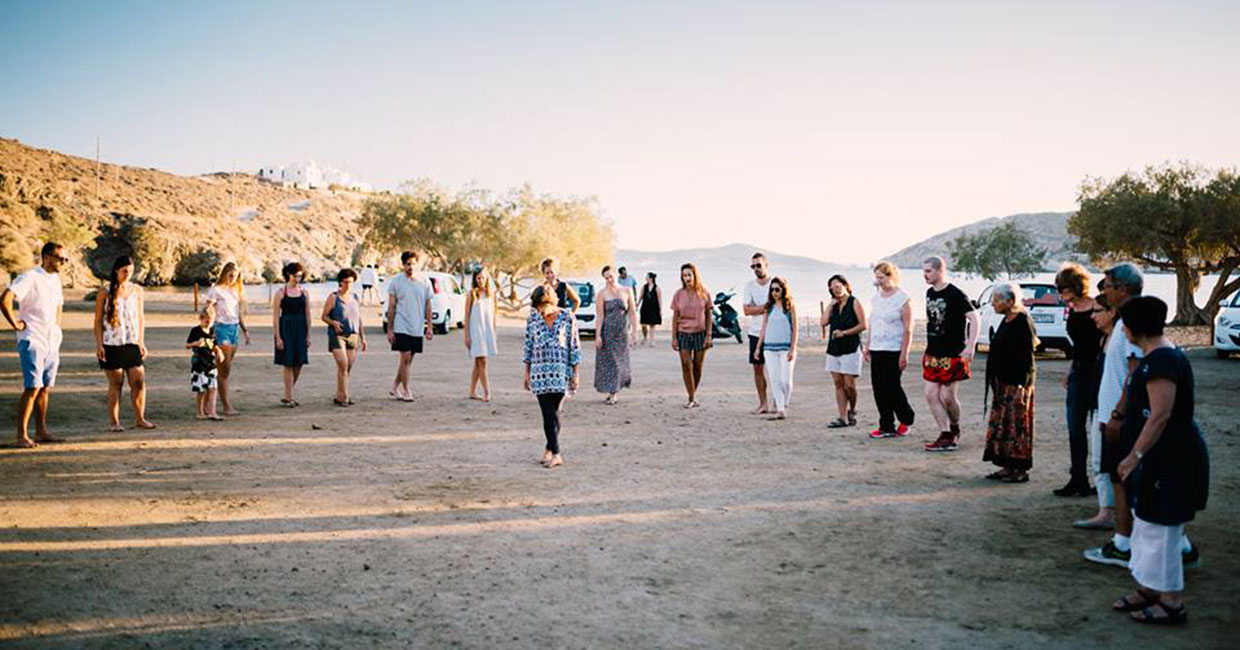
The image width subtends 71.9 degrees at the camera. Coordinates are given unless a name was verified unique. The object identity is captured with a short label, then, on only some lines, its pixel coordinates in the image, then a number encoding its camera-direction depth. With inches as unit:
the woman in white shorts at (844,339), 400.8
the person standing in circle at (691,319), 461.2
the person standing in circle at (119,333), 360.5
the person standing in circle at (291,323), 447.8
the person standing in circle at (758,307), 438.9
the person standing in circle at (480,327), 485.1
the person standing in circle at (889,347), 369.4
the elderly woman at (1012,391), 291.7
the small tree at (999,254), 2807.6
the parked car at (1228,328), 719.7
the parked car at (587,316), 1053.2
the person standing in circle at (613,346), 483.2
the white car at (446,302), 1087.6
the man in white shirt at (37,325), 325.4
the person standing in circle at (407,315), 484.1
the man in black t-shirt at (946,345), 335.0
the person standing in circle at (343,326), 459.8
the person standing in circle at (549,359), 323.0
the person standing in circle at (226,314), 425.1
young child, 408.8
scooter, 1085.1
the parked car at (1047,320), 805.9
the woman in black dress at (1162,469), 168.1
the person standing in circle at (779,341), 424.5
